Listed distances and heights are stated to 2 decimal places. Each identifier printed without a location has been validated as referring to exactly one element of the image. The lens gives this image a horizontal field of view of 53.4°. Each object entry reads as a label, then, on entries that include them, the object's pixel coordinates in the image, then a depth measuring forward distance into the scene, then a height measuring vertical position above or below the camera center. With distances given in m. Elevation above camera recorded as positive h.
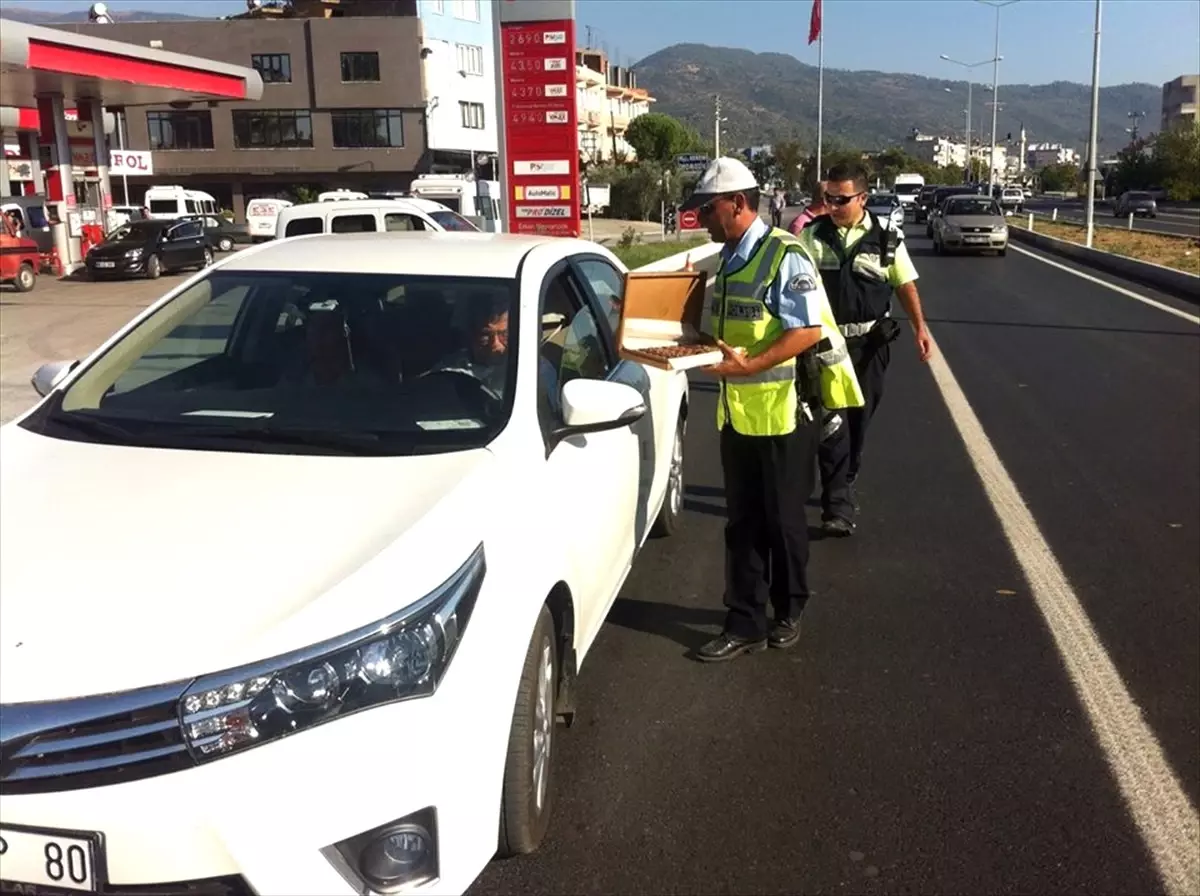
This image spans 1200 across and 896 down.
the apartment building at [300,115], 63.12 +3.98
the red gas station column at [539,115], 16.00 +0.93
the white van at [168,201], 43.34 -0.25
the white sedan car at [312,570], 2.35 -0.87
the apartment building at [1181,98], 153.88 +9.27
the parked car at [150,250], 26.34 -1.25
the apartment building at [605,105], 94.75 +6.83
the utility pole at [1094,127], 33.59 +1.25
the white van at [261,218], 32.56 -0.74
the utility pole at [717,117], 74.79 +4.37
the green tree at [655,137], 107.75 +3.95
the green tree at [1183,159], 63.75 +0.49
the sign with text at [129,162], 42.41 +1.13
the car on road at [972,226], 30.41 -1.33
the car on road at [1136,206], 59.53 -1.80
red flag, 45.14 +5.68
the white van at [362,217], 15.49 -0.38
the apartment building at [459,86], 64.25 +5.53
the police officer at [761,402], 4.30 -0.82
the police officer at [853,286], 6.20 -0.56
